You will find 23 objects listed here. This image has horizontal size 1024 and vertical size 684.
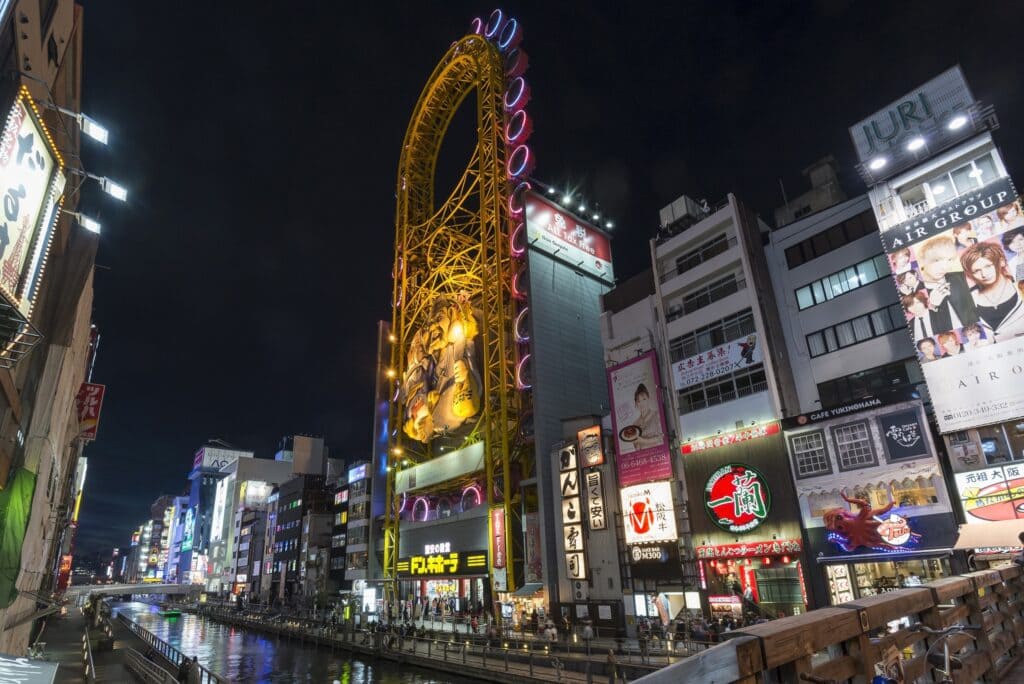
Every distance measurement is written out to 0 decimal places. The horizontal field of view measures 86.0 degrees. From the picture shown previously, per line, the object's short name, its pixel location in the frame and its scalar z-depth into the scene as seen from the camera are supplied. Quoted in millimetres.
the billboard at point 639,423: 35188
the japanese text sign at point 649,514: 33531
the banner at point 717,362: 32406
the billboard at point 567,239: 52469
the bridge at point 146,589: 90856
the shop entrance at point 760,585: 27953
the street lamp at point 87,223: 14427
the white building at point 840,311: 28938
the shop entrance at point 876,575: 24219
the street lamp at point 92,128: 13336
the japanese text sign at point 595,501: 37188
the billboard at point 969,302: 23844
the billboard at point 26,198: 9094
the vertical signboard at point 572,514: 37469
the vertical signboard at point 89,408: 40375
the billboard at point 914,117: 27831
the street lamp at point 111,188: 13711
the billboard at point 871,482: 24734
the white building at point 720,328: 31828
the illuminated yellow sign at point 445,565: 48469
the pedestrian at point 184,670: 20897
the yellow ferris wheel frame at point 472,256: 48094
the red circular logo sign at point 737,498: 29641
